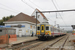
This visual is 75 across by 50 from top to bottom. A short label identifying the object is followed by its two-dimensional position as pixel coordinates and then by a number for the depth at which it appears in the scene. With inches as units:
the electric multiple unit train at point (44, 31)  484.0
